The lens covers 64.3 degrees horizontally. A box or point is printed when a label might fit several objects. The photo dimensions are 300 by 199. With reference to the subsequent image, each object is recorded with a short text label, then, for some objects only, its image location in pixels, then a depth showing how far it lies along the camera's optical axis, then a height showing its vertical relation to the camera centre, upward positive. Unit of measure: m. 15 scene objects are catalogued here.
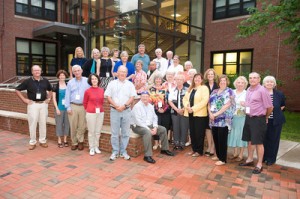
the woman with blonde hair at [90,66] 6.10 +0.32
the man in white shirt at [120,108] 4.88 -0.58
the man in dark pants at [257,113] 4.27 -0.57
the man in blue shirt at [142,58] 6.74 +0.61
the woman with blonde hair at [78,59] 6.25 +0.51
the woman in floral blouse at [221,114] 4.62 -0.65
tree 6.75 +1.96
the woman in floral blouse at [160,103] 5.44 -0.53
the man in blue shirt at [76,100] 5.32 -0.50
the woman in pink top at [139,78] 6.16 +0.03
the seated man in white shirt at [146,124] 4.89 -0.95
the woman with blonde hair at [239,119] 4.78 -0.78
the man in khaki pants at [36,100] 5.52 -0.54
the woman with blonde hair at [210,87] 5.08 -0.14
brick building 11.50 +2.51
